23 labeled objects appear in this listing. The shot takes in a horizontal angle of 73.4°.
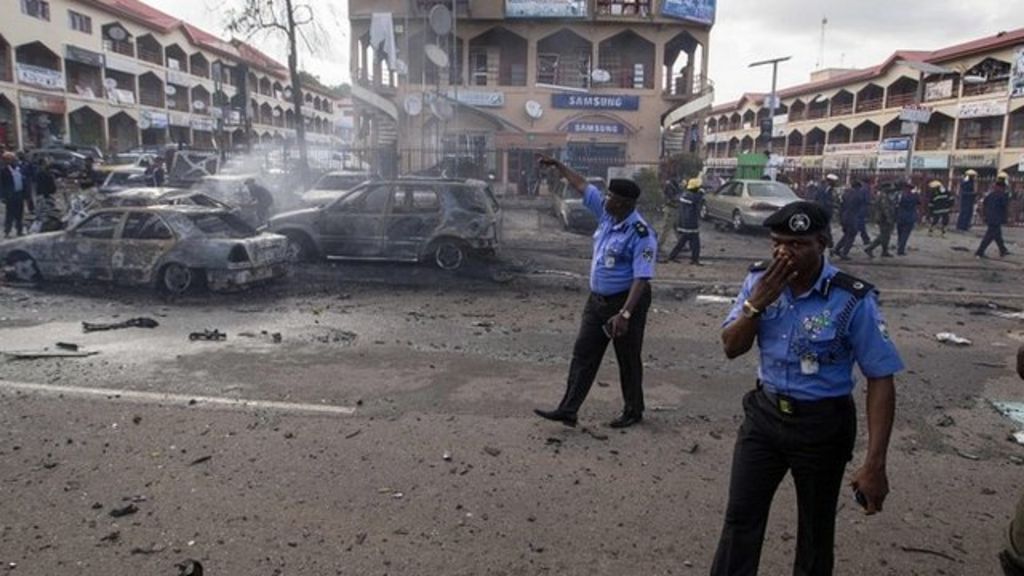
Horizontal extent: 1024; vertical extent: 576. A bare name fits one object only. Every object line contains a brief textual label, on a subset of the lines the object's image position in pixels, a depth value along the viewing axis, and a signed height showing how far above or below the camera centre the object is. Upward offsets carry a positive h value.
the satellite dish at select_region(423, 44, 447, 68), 26.58 +4.66
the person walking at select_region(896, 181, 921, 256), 14.69 -0.57
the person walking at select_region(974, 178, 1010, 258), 14.60 -0.53
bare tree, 21.91 +4.66
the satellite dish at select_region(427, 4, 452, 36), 24.16 +5.49
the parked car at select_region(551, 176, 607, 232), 17.66 -0.85
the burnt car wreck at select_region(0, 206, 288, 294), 9.31 -1.10
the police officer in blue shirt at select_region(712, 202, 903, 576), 2.44 -0.74
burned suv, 11.22 -0.76
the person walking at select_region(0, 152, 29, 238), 14.09 -0.51
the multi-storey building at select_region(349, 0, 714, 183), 30.47 +4.57
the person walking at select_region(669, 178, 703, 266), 12.67 -0.71
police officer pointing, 4.68 -0.83
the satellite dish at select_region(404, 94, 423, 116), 29.22 +3.00
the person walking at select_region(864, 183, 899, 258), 14.56 -0.72
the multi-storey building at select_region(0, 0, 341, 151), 32.88 +5.47
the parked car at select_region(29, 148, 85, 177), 26.88 +0.35
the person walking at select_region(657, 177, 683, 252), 14.91 -0.55
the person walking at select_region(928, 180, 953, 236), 19.23 -0.50
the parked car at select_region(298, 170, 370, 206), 16.72 -0.22
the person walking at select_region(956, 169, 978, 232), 20.97 -0.41
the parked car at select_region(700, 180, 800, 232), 18.12 -0.48
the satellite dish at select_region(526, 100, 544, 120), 31.11 +3.08
